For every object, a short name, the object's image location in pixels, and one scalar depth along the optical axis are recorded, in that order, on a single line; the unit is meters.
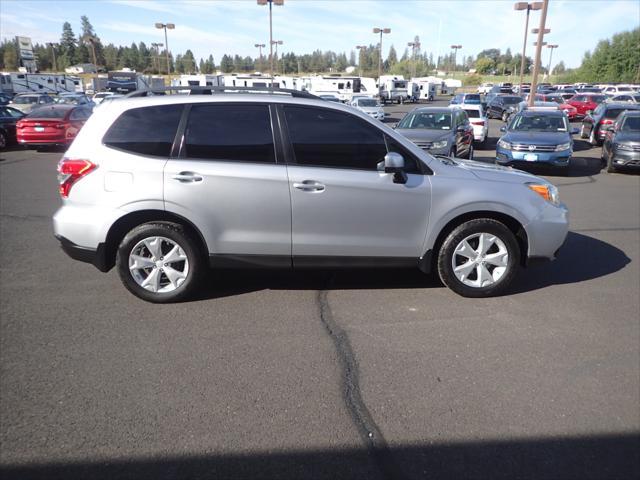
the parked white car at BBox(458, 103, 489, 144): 19.48
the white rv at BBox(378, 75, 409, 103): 58.14
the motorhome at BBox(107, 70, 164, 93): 56.25
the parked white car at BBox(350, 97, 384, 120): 30.61
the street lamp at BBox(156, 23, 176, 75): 58.00
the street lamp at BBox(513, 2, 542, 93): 30.22
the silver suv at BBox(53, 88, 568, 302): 4.45
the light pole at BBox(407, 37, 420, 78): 82.91
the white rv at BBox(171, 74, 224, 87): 51.92
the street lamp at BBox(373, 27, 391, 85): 61.47
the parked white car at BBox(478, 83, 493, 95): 73.19
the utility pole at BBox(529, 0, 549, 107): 21.70
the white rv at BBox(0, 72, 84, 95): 49.16
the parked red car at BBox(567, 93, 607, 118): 35.50
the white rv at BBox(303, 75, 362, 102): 52.09
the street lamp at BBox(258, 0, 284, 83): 41.55
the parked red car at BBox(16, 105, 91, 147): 16.59
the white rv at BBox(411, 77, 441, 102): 64.69
